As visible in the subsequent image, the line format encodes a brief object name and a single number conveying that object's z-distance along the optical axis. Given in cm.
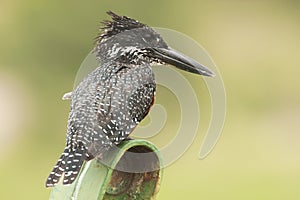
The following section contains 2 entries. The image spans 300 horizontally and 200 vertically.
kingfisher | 633
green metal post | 525
